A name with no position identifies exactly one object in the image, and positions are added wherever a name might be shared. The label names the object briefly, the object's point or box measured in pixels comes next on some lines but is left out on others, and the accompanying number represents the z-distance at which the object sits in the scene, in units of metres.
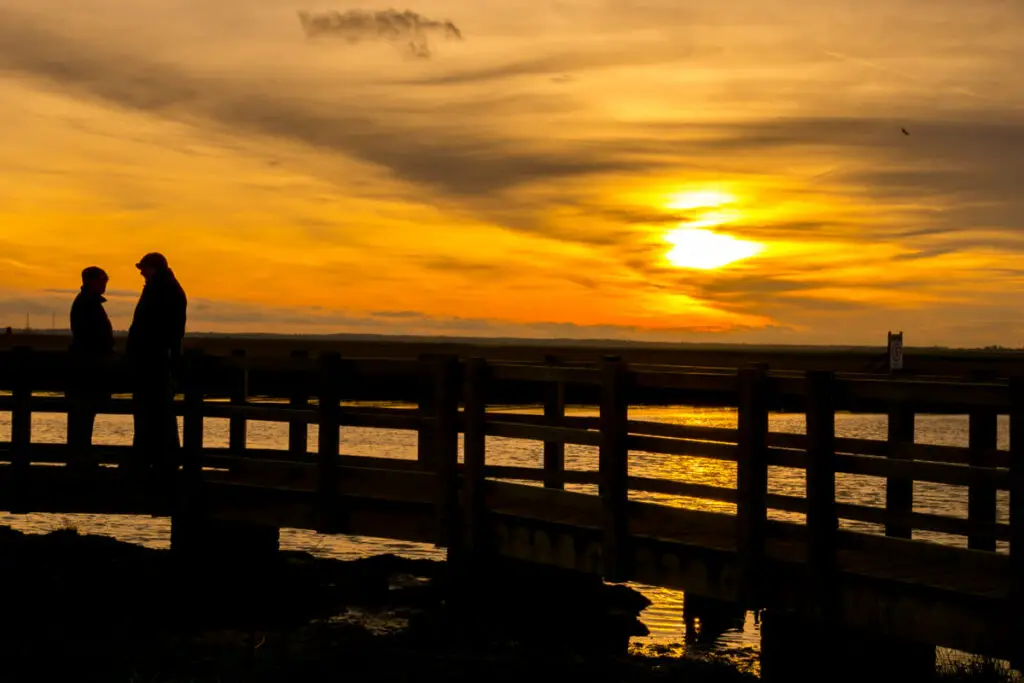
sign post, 30.44
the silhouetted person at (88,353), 13.33
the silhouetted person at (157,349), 12.66
